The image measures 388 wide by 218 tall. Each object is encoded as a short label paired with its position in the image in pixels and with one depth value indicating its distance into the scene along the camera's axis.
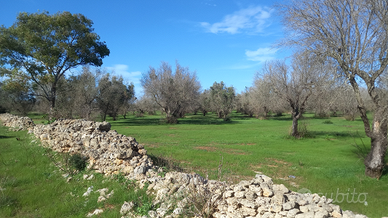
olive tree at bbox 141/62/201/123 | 41.38
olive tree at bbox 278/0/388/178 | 9.49
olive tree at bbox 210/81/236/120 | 56.22
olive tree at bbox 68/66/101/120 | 33.47
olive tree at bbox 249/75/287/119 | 47.90
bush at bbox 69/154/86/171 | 8.23
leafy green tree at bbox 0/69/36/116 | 39.75
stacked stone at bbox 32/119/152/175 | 7.62
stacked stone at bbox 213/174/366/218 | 3.94
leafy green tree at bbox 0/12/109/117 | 27.55
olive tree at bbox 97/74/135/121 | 39.39
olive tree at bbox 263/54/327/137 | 20.94
